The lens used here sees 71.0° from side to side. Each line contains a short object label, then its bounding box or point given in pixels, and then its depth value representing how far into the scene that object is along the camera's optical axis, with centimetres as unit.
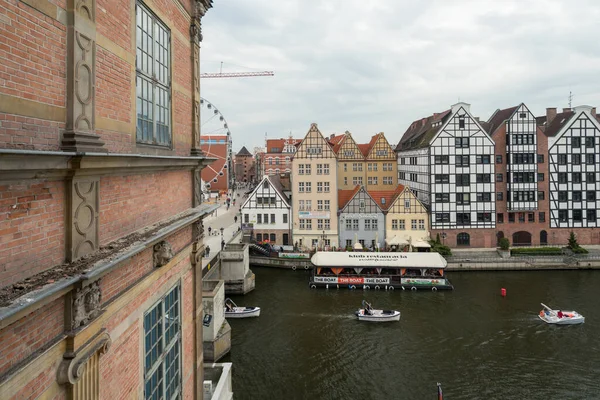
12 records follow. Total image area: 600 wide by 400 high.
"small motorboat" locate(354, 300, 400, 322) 2338
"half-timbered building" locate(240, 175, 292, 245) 3912
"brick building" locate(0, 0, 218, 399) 275
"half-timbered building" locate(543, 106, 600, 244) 3812
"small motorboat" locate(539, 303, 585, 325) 2278
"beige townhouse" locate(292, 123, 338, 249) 3850
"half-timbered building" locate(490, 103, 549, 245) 3778
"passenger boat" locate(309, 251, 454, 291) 2930
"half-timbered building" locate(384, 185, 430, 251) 3734
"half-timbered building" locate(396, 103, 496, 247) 3766
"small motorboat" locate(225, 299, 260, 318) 2377
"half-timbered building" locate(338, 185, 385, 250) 3778
